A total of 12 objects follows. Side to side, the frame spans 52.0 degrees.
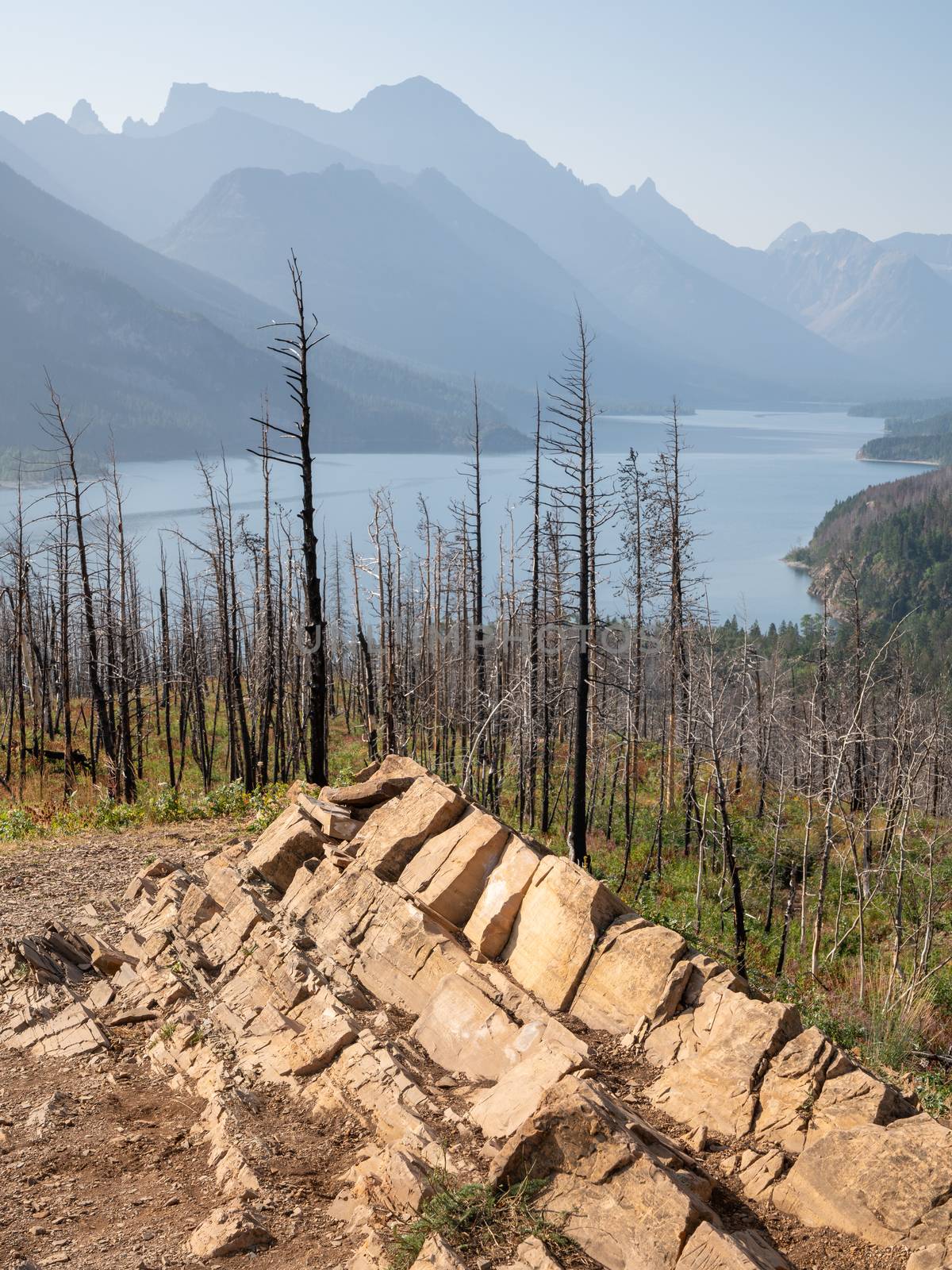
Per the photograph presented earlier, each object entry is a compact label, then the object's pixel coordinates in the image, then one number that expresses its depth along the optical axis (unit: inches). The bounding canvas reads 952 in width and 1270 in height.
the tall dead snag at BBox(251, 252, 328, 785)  692.1
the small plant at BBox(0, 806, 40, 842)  728.4
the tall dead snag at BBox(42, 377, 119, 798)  853.2
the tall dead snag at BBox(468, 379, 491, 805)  1138.0
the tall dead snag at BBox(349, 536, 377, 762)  1038.4
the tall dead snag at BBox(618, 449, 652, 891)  1183.6
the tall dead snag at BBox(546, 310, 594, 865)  781.9
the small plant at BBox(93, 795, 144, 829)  737.6
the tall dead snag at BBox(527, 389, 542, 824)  1083.3
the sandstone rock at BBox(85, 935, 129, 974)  448.1
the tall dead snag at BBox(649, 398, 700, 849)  1232.8
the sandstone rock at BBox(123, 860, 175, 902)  540.4
